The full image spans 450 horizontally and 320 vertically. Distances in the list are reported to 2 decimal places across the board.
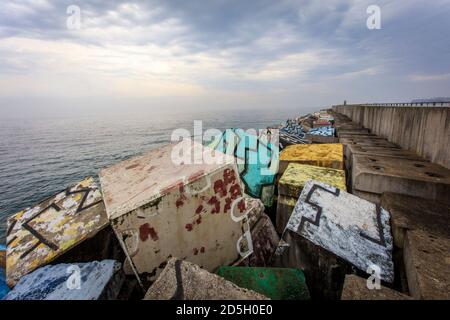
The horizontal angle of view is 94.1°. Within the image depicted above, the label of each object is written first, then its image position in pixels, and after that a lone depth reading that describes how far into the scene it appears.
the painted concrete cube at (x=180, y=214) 1.80
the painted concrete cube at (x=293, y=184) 3.27
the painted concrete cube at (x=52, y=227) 2.38
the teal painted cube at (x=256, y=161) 4.54
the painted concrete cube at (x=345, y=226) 2.09
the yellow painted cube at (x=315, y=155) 4.25
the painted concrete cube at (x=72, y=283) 1.78
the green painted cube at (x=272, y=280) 1.75
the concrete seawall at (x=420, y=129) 3.69
